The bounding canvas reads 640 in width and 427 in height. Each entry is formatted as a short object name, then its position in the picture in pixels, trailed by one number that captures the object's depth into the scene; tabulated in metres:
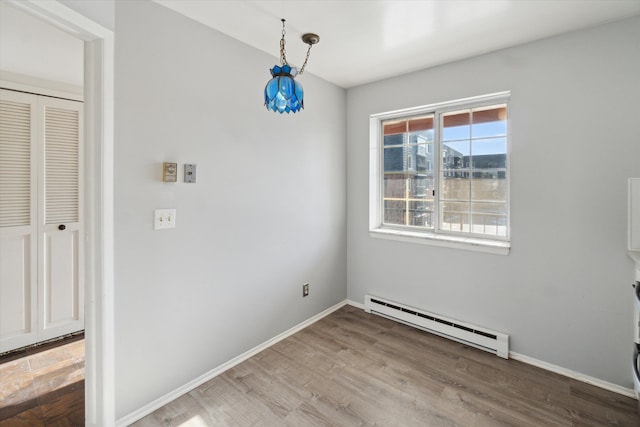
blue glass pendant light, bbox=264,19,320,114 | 1.57
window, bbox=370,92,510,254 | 2.58
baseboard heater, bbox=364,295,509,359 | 2.45
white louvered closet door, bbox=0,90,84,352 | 2.48
